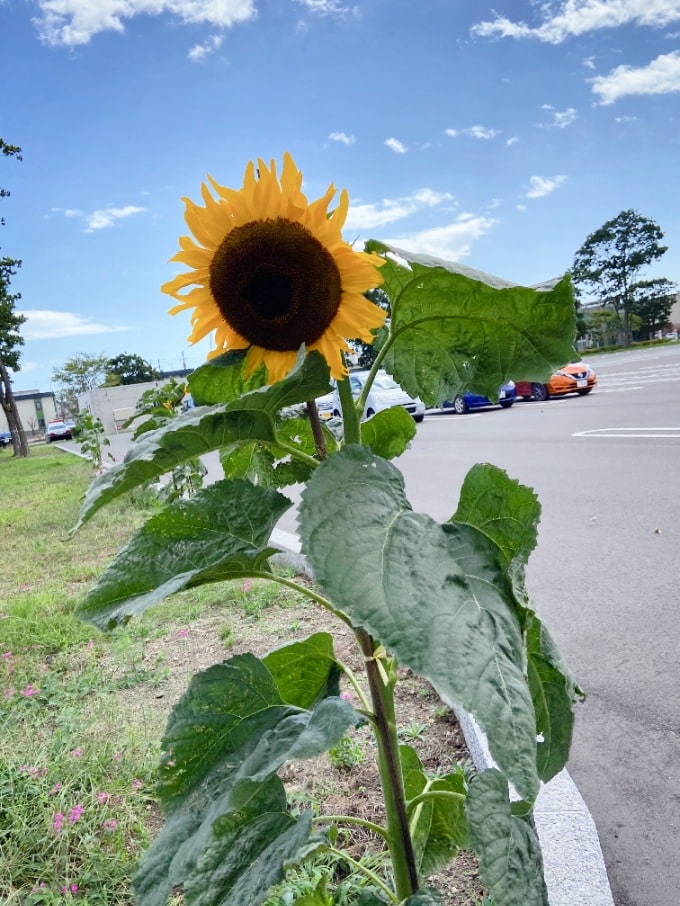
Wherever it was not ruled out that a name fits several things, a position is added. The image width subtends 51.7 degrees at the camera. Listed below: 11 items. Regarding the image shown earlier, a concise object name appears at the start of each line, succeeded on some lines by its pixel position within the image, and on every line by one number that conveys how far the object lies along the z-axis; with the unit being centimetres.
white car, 1381
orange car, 1580
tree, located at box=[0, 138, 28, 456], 2450
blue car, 1581
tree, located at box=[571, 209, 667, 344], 4878
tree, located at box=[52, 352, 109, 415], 5378
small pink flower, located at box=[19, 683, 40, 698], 307
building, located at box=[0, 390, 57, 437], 6897
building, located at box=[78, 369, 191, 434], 4169
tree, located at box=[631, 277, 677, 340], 4916
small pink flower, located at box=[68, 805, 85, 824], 209
